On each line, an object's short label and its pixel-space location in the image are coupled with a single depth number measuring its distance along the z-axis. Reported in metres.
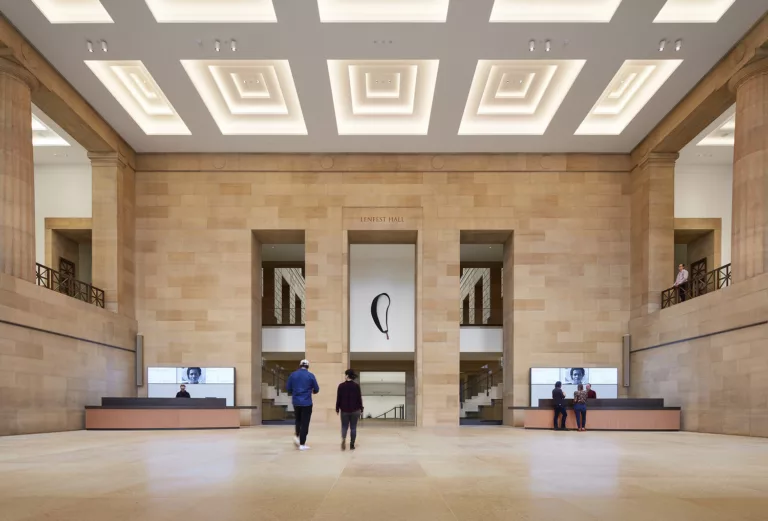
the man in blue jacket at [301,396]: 11.51
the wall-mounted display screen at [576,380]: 22.02
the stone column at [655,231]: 21.08
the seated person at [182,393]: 20.34
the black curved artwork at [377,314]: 29.16
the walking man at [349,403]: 11.62
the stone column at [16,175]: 15.46
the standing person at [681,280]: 19.52
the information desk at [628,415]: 18.20
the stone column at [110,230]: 21.14
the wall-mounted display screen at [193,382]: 21.97
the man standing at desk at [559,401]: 18.34
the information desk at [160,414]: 17.95
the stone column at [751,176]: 15.38
